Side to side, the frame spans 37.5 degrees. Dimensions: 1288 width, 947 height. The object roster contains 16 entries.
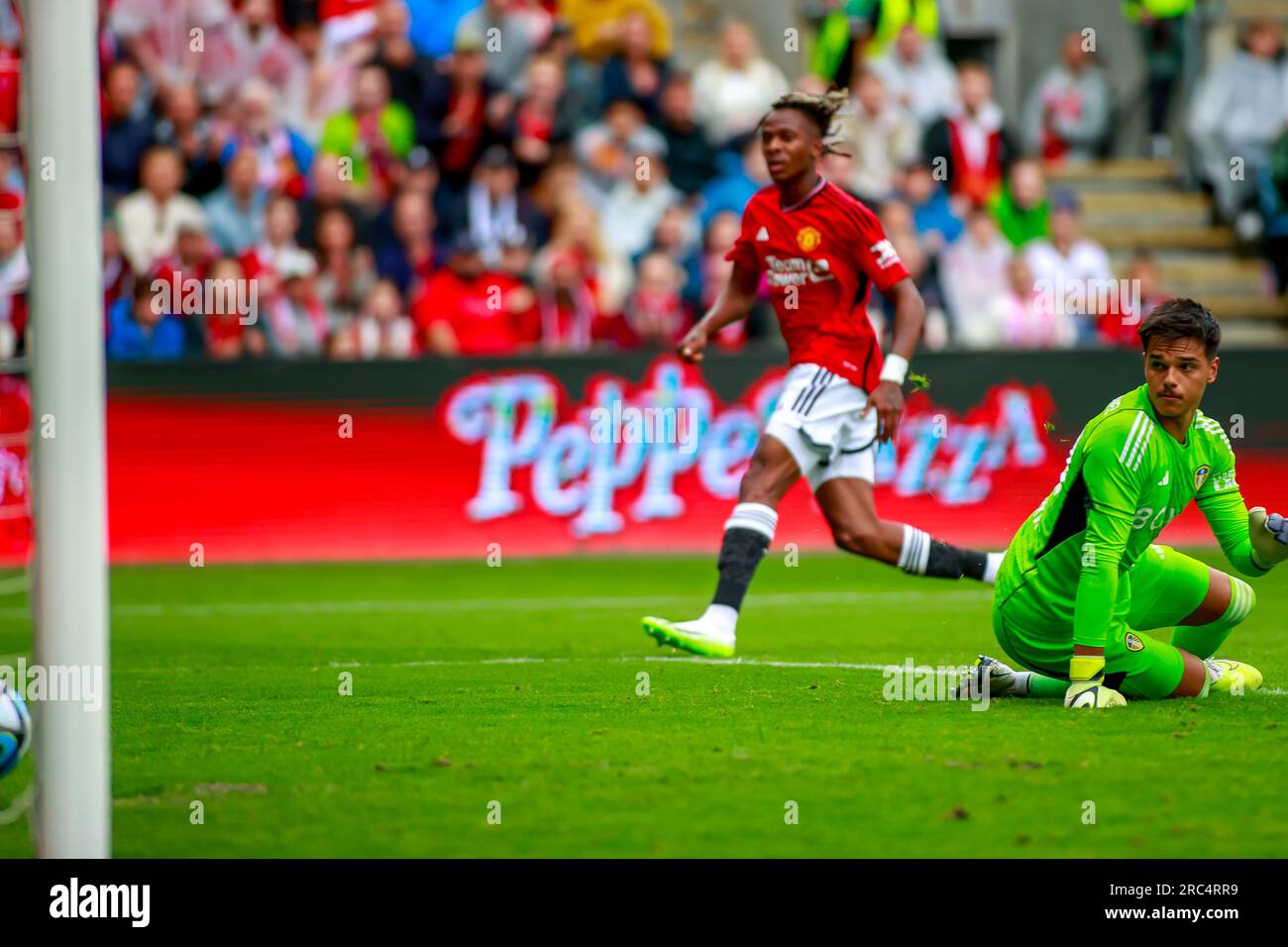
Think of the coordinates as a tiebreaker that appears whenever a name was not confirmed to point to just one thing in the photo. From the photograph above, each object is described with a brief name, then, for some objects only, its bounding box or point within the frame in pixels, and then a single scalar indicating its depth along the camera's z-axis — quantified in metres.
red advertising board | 14.05
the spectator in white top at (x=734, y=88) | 17.42
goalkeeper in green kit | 6.38
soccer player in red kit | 8.17
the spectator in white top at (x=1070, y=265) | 16.30
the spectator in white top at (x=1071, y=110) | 19.03
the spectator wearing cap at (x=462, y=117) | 16.52
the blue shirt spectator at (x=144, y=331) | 14.64
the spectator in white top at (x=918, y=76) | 17.80
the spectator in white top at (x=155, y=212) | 15.24
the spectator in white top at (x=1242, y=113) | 18.41
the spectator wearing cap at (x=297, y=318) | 15.16
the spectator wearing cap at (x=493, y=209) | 16.11
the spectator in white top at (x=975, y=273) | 16.17
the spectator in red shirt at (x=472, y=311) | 15.27
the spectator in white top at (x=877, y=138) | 17.16
